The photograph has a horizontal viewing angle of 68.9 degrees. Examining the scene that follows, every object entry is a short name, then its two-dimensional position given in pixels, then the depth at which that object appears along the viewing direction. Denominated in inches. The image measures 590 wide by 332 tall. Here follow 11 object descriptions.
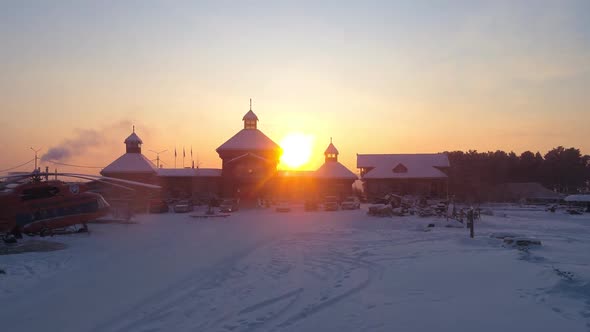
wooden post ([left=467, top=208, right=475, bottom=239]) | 796.1
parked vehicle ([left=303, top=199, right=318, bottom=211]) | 1545.3
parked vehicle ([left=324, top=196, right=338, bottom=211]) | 1541.6
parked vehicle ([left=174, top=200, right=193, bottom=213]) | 1496.1
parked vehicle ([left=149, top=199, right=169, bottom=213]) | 1451.8
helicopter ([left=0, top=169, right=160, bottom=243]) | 732.7
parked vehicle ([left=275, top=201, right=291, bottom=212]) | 1473.9
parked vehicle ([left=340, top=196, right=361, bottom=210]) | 1620.3
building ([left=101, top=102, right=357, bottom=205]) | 1900.8
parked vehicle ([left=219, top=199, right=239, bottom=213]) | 1445.6
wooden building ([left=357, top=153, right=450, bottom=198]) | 2183.8
